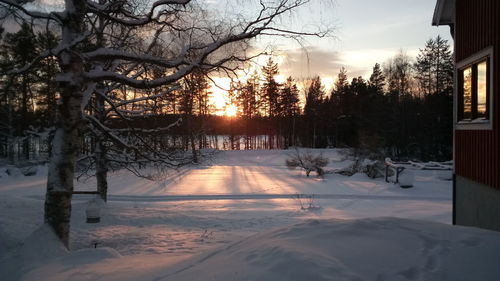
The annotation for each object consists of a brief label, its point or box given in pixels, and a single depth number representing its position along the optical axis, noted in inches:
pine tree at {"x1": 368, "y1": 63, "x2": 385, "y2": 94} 2289.5
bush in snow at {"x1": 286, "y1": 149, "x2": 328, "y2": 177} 969.3
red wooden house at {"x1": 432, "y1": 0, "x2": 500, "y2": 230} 257.4
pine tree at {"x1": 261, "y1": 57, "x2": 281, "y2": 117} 2111.2
